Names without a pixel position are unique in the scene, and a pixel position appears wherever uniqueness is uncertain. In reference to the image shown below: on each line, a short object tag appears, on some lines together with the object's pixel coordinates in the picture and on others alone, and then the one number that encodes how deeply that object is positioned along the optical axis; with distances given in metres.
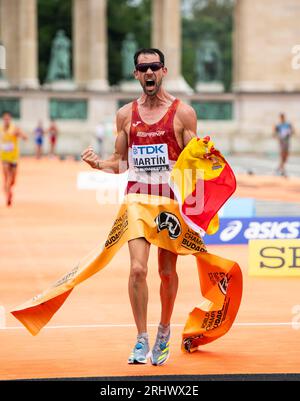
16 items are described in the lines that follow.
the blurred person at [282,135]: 41.22
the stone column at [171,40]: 66.00
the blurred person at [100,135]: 58.08
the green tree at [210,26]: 120.19
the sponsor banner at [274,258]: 15.12
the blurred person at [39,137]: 58.70
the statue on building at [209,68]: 66.56
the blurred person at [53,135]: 59.62
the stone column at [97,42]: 67.31
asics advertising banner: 18.02
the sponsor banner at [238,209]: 19.84
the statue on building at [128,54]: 67.88
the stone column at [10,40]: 71.31
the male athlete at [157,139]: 10.03
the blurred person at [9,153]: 27.77
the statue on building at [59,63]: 69.25
